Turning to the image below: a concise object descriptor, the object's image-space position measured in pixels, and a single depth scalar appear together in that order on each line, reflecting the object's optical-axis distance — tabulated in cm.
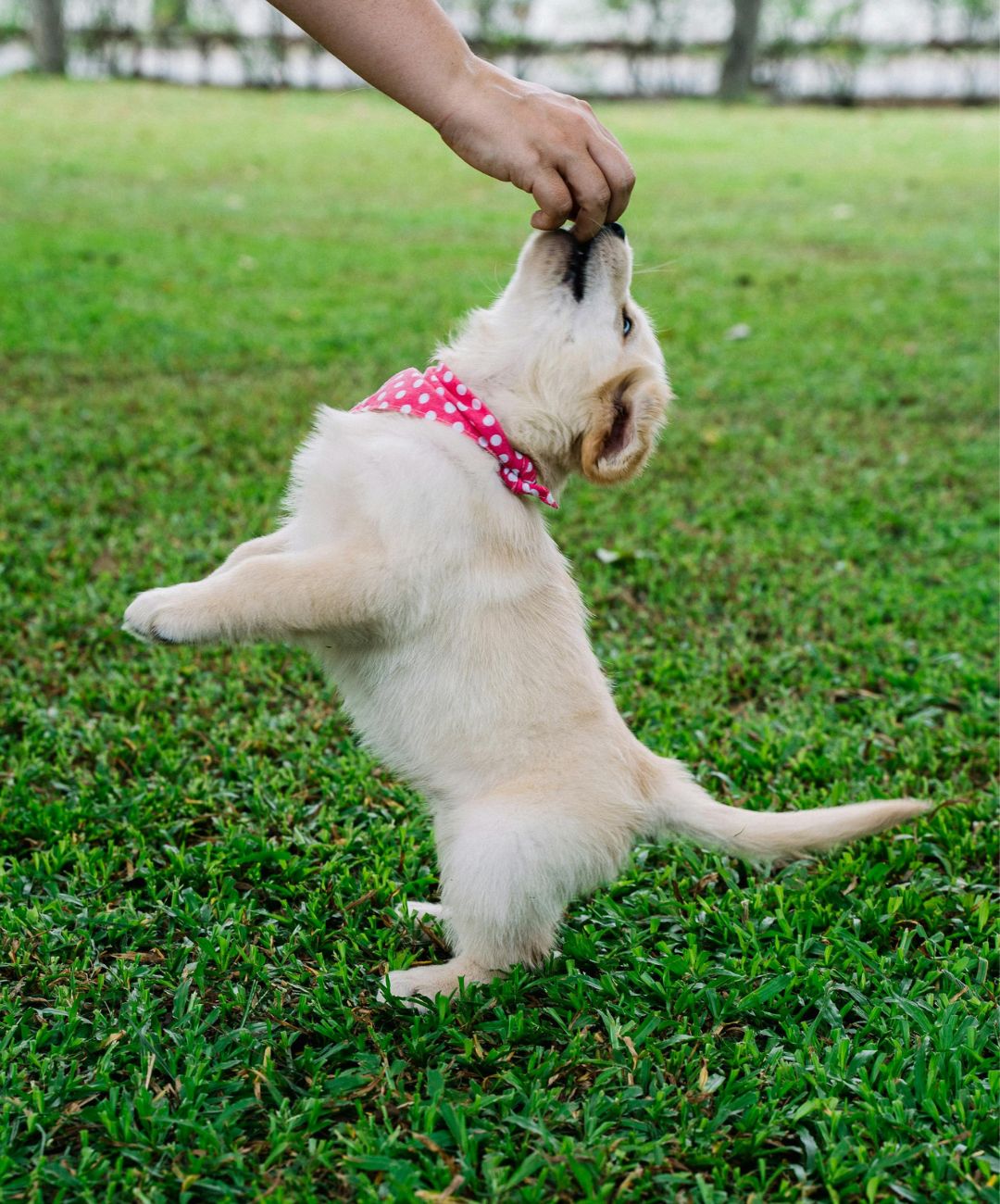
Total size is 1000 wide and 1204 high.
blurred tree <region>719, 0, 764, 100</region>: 2581
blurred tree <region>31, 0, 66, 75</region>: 2306
